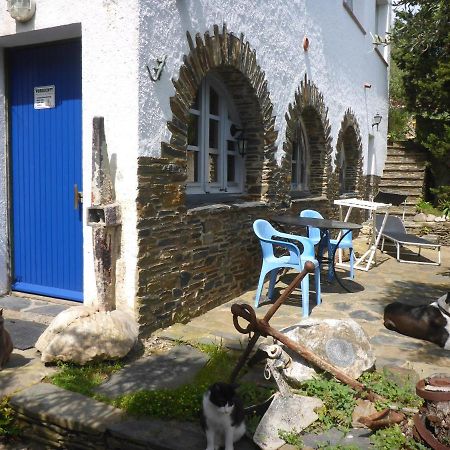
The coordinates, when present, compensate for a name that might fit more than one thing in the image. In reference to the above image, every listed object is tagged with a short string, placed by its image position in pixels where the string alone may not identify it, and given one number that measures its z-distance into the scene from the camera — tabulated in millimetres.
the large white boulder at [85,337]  3318
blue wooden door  4379
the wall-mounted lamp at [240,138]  5845
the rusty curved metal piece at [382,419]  2580
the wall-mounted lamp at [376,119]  12008
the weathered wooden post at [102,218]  3676
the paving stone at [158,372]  3086
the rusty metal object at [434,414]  2363
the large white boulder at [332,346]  3150
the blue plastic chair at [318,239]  6079
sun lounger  7891
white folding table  7242
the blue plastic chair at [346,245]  6324
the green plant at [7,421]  2871
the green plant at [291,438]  2518
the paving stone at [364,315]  4762
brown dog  4012
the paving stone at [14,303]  4434
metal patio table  5426
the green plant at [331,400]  2719
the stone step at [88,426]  2521
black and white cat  2340
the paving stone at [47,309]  4227
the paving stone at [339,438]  2521
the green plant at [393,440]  2439
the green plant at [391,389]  2908
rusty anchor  2615
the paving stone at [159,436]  2475
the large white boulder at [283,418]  2506
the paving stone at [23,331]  3697
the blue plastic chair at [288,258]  4751
